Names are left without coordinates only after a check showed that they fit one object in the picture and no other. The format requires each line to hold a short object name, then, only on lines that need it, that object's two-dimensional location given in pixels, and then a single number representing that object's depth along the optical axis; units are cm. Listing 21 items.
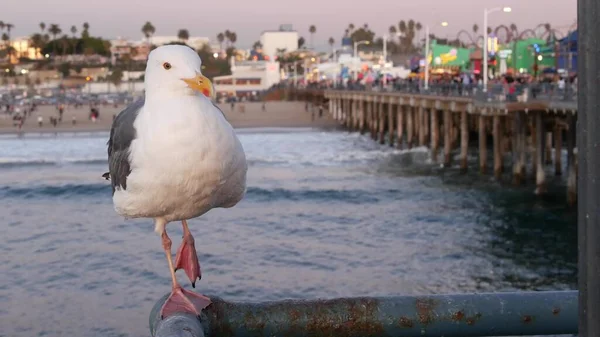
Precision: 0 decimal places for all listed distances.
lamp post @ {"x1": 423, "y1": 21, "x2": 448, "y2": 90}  4112
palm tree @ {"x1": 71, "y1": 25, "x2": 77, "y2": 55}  15438
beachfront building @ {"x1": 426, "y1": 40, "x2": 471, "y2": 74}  5559
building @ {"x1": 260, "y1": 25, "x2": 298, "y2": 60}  18025
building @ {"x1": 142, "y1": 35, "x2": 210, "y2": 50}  14573
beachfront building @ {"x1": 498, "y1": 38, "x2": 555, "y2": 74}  4491
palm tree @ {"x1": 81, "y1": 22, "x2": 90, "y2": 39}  15688
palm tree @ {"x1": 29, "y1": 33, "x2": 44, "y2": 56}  15312
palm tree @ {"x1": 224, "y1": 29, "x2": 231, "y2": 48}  16162
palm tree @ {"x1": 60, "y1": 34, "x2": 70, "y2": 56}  14962
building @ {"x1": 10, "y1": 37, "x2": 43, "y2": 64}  16062
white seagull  325
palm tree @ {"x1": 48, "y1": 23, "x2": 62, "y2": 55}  14875
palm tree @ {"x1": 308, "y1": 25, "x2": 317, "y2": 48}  17762
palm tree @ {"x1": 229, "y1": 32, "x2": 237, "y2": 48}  16225
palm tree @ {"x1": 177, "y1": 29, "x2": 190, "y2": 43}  14562
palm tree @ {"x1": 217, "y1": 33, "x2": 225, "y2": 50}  16262
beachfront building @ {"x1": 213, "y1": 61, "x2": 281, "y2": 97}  11356
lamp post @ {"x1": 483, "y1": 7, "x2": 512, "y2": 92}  3284
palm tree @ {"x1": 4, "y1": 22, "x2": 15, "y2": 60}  14882
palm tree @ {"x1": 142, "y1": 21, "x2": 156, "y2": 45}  14358
